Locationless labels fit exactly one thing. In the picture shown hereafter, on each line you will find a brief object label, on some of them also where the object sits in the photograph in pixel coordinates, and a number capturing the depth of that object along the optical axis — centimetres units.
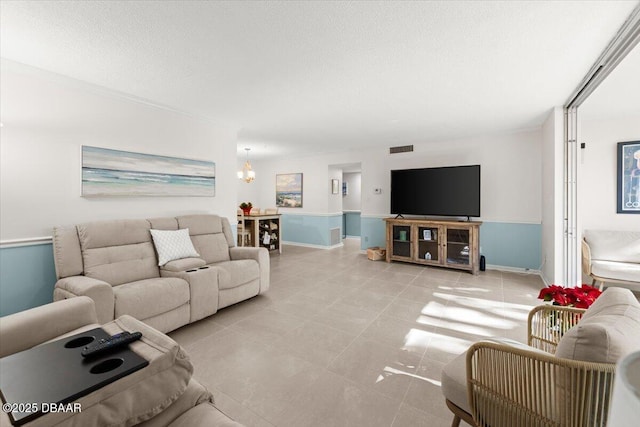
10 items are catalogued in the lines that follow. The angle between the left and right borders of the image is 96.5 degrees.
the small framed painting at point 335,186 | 704
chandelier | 552
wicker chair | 97
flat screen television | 483
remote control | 112
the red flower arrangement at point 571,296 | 170
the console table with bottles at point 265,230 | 583
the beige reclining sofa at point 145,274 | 233
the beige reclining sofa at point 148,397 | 89
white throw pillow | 302
